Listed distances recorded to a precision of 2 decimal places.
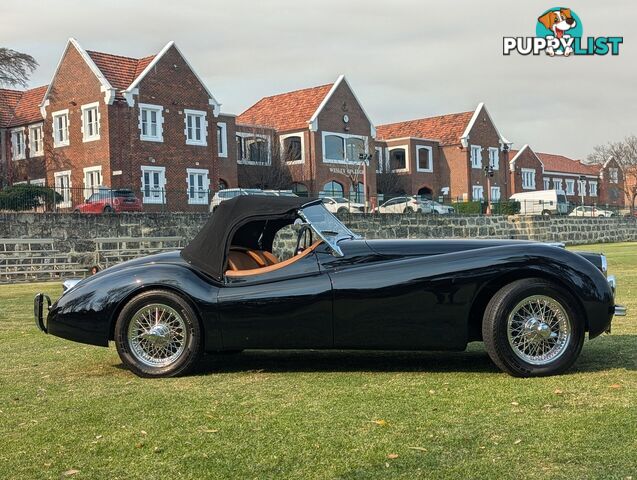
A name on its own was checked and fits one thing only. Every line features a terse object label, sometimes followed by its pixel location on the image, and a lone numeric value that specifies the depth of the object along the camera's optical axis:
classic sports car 5.78
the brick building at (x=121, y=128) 42.94
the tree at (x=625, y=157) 87.19
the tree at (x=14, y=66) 43.41
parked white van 48.56
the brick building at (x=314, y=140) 54.41
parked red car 32.00
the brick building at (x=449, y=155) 65.56
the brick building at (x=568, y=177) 79.19
